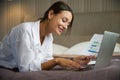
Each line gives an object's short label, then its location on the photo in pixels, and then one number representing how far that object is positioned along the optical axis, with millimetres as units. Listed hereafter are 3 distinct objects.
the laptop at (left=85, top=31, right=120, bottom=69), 1312
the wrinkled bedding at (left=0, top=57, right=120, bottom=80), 1144
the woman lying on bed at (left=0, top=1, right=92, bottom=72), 1330
